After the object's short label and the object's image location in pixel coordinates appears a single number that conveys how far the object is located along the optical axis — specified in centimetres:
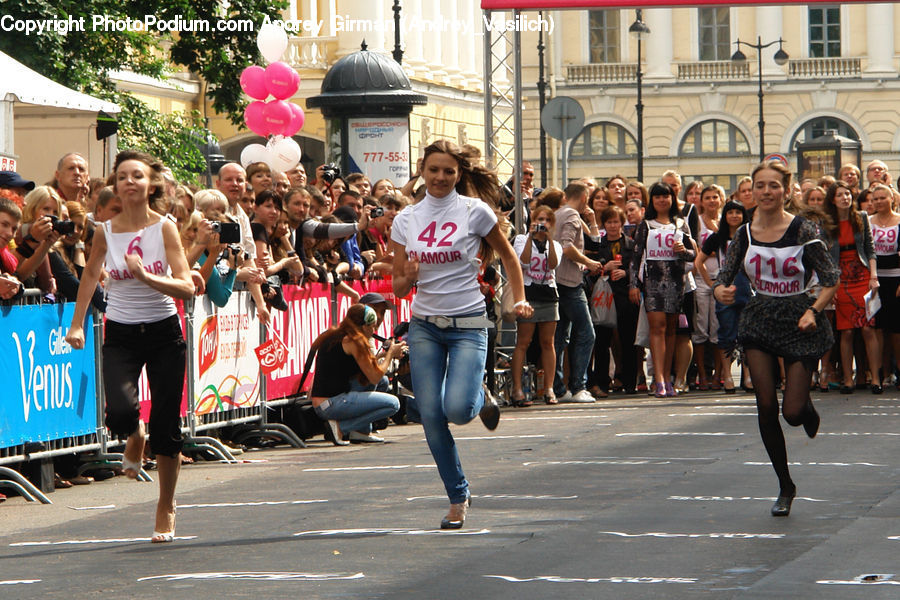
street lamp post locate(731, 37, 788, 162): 7406
